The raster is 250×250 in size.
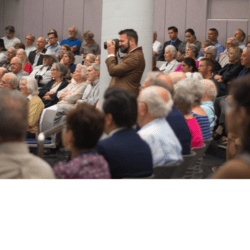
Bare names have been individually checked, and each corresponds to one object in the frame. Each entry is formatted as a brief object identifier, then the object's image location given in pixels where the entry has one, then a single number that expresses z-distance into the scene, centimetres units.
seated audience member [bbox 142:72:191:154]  393
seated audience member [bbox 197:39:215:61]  1061
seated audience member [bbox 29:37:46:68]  1205
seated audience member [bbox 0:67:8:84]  819
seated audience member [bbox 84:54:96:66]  927
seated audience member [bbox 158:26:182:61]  1245
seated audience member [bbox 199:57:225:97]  732
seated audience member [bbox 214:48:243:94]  729
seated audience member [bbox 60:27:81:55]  1390
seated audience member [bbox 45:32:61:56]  1327
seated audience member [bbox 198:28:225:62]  1204
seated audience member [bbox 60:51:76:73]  977
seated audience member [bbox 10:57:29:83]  927
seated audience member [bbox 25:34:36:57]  1363
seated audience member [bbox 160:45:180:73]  934
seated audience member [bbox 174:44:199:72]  911
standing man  575
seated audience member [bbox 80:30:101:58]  1328
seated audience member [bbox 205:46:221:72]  892
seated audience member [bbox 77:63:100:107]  763
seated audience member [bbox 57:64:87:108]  789
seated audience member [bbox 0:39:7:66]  1157
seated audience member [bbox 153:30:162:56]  1230
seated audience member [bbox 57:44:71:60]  1130
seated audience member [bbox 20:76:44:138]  667
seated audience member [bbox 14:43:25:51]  1270
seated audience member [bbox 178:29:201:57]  1189
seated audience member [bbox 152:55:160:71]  729
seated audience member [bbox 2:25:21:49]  1509
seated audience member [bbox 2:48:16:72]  1143
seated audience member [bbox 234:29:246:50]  1159
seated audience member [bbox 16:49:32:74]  1072
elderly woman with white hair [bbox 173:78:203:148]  438
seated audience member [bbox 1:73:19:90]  754
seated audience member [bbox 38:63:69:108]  837
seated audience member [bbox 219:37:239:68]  996
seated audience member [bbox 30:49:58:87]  967
